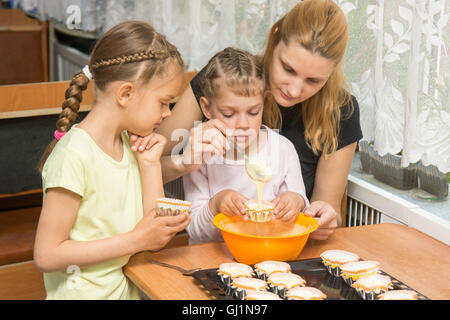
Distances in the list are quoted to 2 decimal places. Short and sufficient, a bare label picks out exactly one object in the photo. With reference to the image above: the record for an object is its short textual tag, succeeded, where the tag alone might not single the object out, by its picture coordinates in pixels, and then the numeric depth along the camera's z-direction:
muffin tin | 2.19
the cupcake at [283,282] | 2.19
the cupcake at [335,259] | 2.29
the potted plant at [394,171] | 2.79
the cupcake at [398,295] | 2.15
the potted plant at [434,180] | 2.71
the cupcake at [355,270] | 2.24
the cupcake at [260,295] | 2.14
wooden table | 2.24
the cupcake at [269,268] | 2.25
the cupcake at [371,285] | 2.18
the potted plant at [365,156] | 2.91
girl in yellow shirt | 2.29
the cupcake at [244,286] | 2.17
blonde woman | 2.51
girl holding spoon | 2.47
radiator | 2.79
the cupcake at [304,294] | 2.15
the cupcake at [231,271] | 2.23
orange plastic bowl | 2.31
